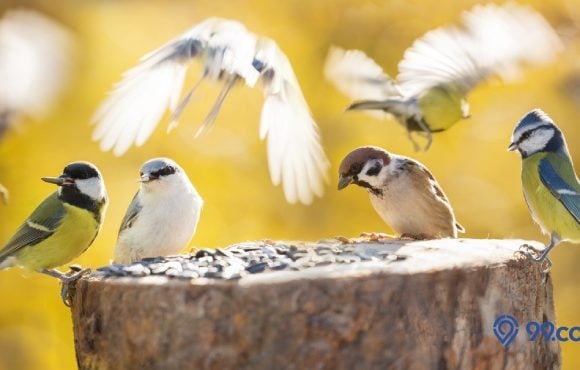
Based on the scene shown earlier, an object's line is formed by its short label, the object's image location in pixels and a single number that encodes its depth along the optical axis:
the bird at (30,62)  8.90
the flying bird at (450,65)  7.93
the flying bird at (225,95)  6.45
